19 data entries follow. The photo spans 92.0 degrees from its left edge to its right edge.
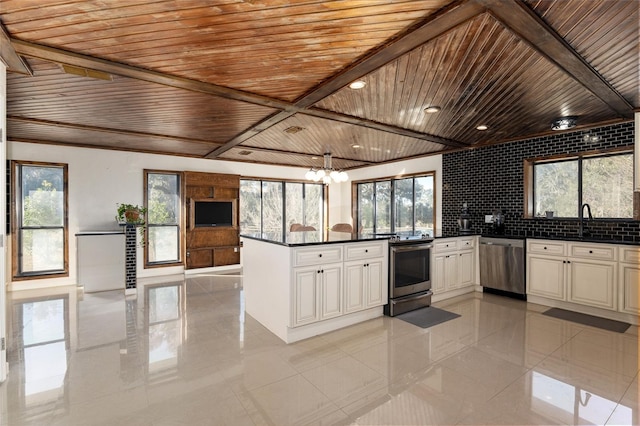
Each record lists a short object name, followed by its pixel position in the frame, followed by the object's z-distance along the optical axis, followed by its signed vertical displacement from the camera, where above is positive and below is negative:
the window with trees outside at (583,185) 4.07 +0.36
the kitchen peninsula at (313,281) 3.13 -0.78
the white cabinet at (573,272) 3.77 -0.81
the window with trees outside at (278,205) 7.54 +0.18
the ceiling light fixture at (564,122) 3.97 +1.16
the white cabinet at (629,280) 3.56 -0.82
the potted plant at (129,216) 5.25 -0.07
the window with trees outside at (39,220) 5.22 -0.13
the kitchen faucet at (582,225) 4.16 -0.20
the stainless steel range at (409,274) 3.87 -0.83
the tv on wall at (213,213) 6.61 -0.03
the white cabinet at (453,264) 4.51 -0.82
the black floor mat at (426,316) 3.68 -1.32
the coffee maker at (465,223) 5.34 -0.21
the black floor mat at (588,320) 3.52 -1.33
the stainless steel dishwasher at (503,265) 4.55 -0.83
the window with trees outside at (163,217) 6.28 -0.11
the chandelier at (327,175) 4.97 +0.59
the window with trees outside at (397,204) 6.59 +0.16
